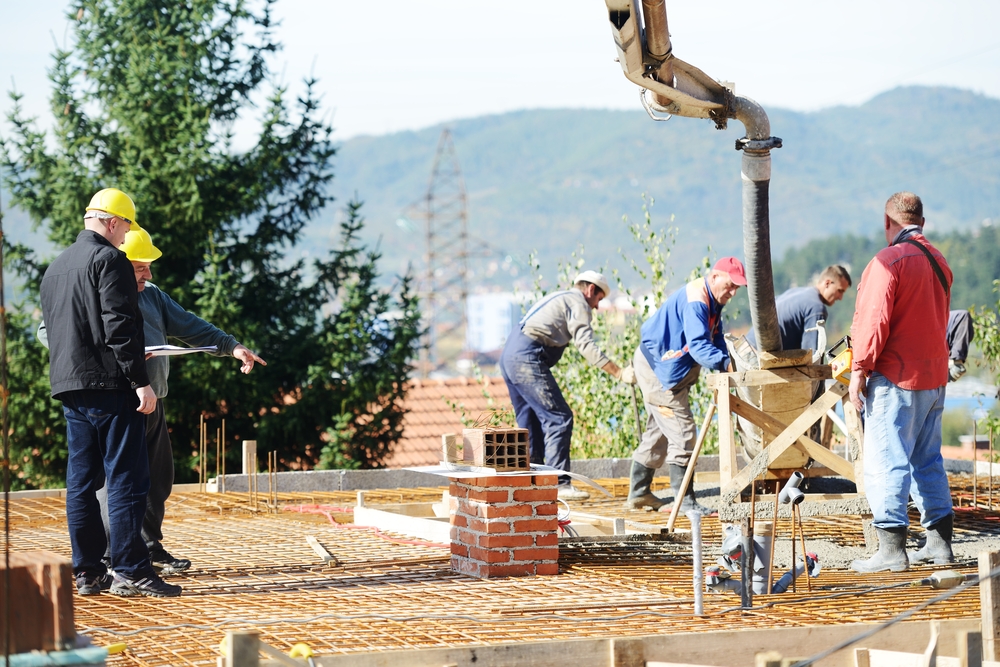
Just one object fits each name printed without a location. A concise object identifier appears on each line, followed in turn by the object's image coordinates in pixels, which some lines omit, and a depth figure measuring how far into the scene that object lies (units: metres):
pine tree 26.56
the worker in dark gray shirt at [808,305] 16.22
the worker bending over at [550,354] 16.30
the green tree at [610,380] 23.41
